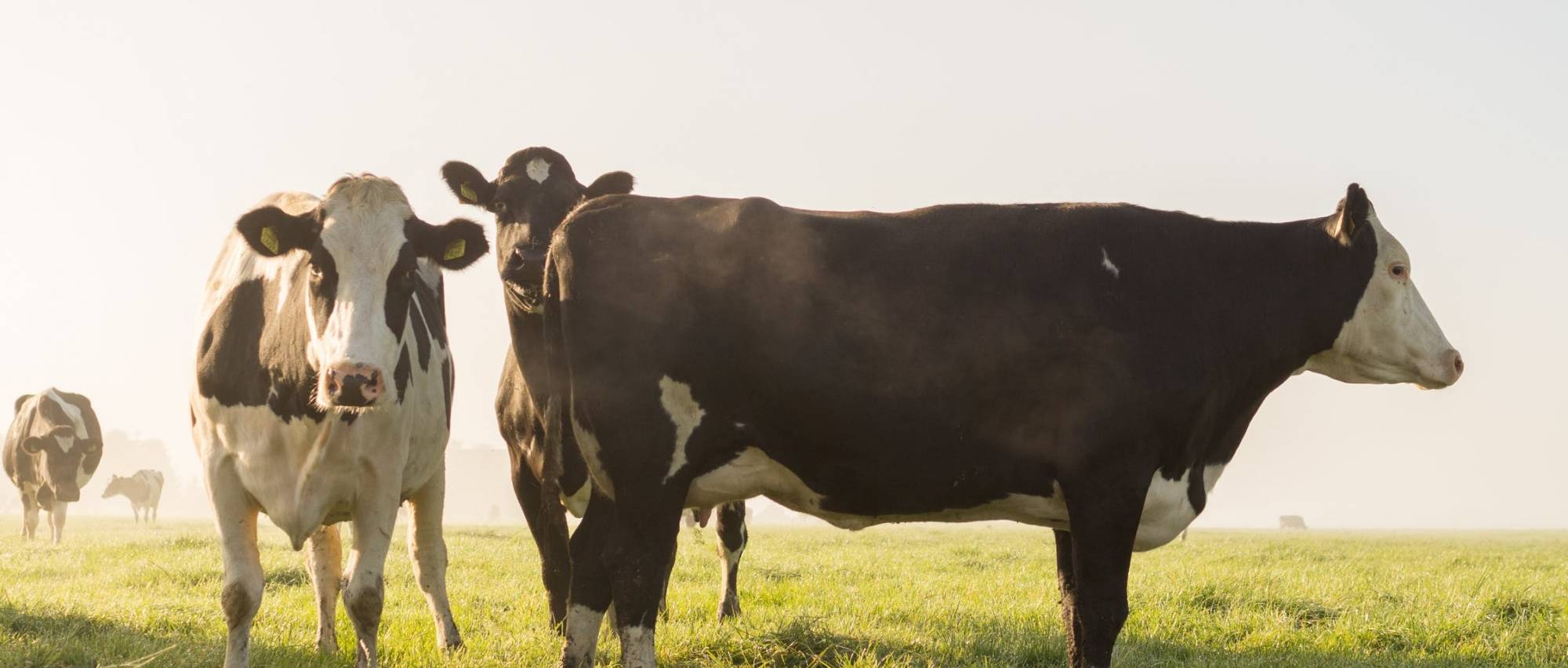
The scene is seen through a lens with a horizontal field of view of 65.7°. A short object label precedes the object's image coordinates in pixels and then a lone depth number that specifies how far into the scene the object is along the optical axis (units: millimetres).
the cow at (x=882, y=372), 5434
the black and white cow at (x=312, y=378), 6336
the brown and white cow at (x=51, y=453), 23234
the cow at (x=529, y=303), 7207
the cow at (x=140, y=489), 47594
